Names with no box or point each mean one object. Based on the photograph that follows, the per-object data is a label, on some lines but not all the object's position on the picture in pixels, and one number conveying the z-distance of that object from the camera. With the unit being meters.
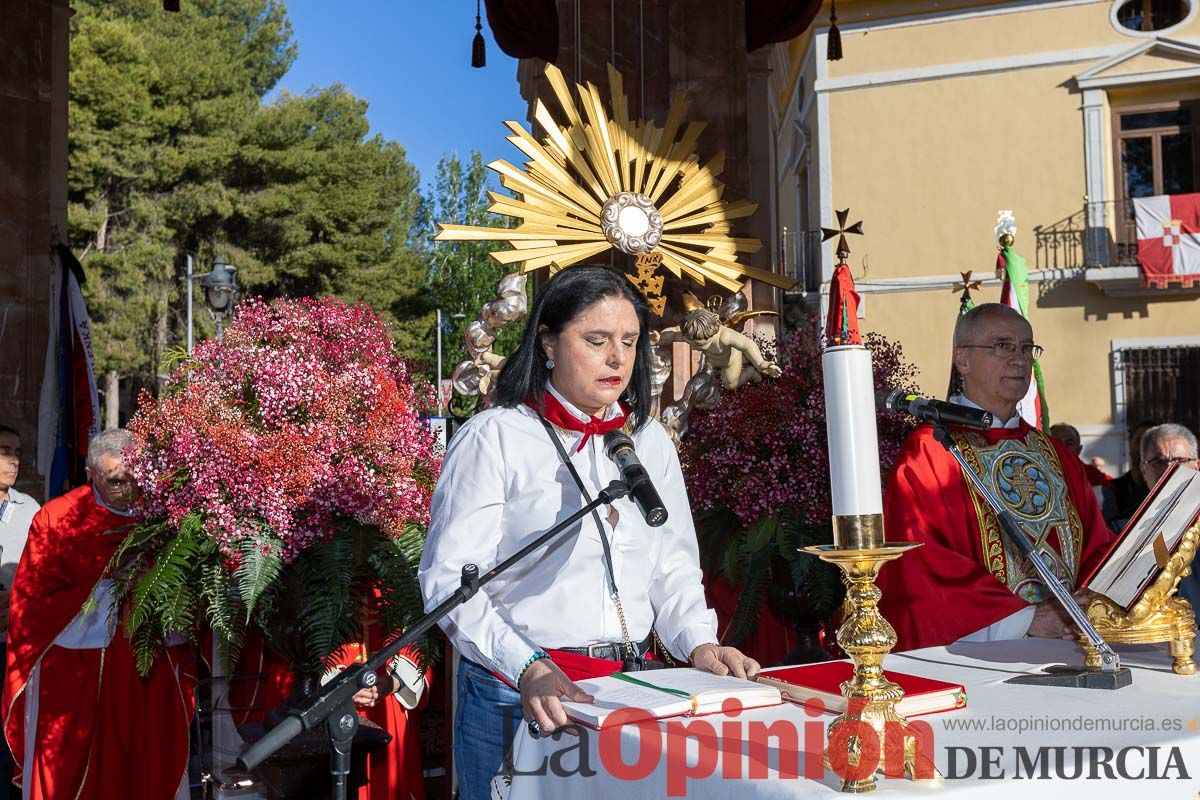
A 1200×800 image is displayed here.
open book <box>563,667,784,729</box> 1.77
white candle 1.58
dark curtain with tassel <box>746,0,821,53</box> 6.54
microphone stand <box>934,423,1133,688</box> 2.02
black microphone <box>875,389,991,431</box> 2.08
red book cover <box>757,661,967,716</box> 1.80
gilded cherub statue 5.01
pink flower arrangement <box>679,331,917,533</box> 4.07
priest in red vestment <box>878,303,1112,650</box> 3.09
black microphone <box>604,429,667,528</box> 1.94
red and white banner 16.06
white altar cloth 1.54
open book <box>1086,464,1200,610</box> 2.20
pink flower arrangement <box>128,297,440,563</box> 3.58
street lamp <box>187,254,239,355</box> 11.14
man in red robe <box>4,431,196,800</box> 4.53
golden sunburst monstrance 5.19
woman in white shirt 2.28
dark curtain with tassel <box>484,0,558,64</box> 6.71
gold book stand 2.16
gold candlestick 1.54
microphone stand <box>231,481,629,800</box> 1.88
